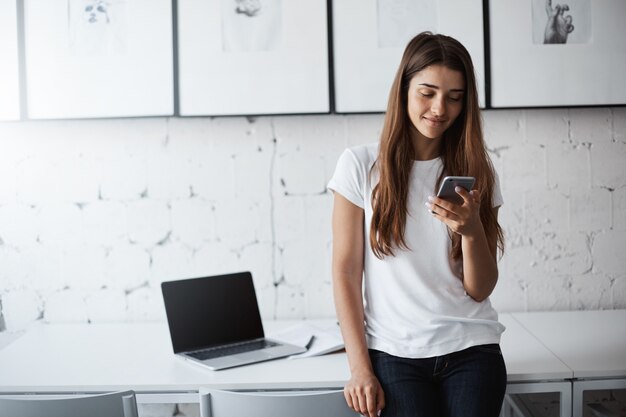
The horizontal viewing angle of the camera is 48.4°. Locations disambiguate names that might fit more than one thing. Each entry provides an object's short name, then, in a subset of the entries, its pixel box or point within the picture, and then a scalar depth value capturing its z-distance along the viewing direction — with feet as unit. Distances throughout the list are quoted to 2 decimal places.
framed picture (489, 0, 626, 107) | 6.75
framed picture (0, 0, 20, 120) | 6.82
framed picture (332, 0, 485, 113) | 6.72
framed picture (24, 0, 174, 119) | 6.75
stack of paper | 5.70
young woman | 4.75
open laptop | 5.79
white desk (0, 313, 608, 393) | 5.05
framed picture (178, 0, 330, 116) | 6.72
